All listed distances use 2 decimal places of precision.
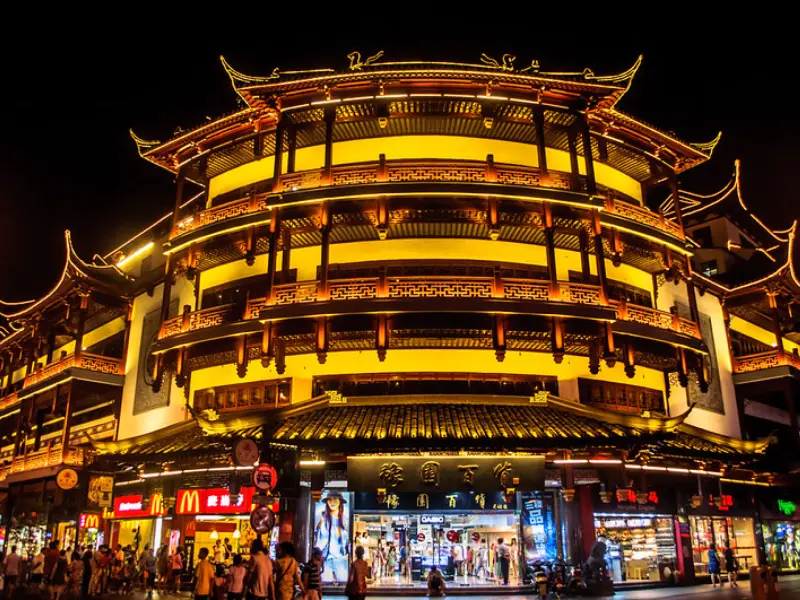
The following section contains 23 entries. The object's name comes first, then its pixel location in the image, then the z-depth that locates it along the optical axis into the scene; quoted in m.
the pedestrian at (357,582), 17.42
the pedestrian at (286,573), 14.17
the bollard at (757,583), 16.72
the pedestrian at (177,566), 25.88
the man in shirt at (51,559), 24.02
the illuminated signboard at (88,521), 31.47
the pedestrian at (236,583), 16.52
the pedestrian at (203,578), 18.56
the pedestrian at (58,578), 21.50
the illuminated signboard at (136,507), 29.20
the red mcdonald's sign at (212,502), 26.45
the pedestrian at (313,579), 16.72
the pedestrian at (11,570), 25.00
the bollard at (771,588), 17.31
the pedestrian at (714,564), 27.62
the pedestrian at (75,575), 23.62
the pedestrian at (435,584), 23.28
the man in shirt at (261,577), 13.65
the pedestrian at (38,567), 28.38
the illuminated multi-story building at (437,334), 23.38
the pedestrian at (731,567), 27.75
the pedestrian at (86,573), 24.78
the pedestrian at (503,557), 25.22
